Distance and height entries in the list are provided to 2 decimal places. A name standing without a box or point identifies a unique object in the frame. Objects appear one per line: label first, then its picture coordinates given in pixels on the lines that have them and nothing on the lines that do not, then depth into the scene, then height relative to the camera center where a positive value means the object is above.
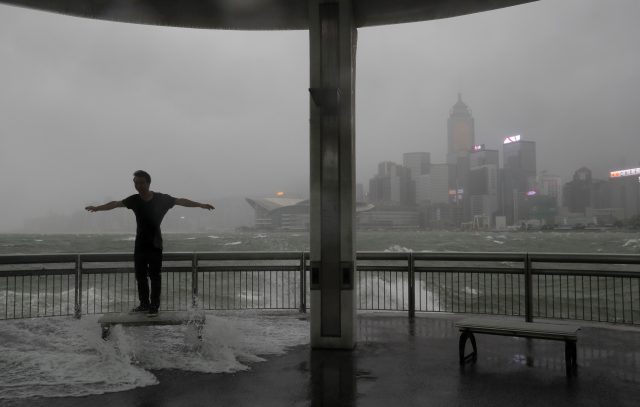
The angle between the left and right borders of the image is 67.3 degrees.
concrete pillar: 6.79 +0.56
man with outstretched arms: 6.64 -0.08
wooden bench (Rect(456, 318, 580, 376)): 5.70 -1.29
